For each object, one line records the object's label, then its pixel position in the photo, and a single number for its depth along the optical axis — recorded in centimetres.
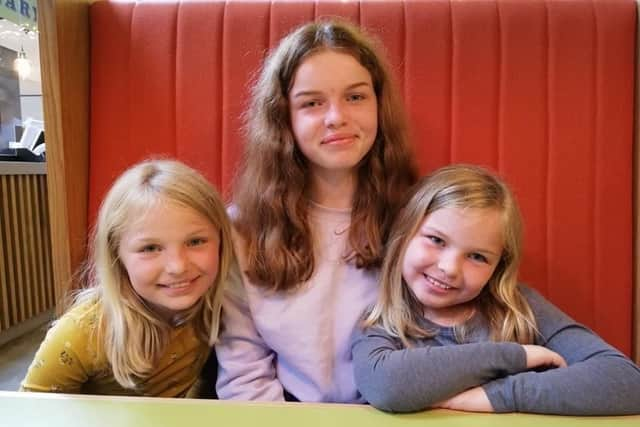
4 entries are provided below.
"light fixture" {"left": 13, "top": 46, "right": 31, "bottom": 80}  276
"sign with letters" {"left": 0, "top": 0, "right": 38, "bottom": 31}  256
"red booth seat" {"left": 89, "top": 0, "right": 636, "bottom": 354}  116
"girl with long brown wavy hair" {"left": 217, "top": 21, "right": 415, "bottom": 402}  96
